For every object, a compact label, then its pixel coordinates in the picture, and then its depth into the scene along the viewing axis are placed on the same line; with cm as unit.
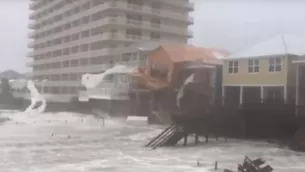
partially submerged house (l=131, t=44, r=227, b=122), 4128
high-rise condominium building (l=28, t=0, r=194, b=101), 6744
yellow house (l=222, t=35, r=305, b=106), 3291
